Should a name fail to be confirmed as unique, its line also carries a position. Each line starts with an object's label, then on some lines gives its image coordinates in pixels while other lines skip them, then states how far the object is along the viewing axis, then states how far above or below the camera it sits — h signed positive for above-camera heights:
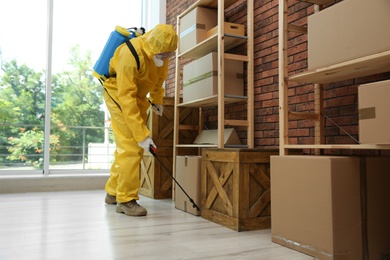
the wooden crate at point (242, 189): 2.22 -0.27
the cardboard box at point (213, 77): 2.91 +0.60
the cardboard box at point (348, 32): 1.50 +0.55
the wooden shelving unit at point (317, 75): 1.59 +0.39
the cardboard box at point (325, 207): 1.61 -0.29
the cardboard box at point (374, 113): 1.42 +0.15
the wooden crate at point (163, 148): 3.54 -0.01
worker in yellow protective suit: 2.58 +0.40
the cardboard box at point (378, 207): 1.67 -0.28
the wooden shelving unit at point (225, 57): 2.73 +0.72
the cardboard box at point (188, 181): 2.74 -0.27
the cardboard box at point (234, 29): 2.83 +0.98
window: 4.14 +0.77
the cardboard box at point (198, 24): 3.21 +1.15
